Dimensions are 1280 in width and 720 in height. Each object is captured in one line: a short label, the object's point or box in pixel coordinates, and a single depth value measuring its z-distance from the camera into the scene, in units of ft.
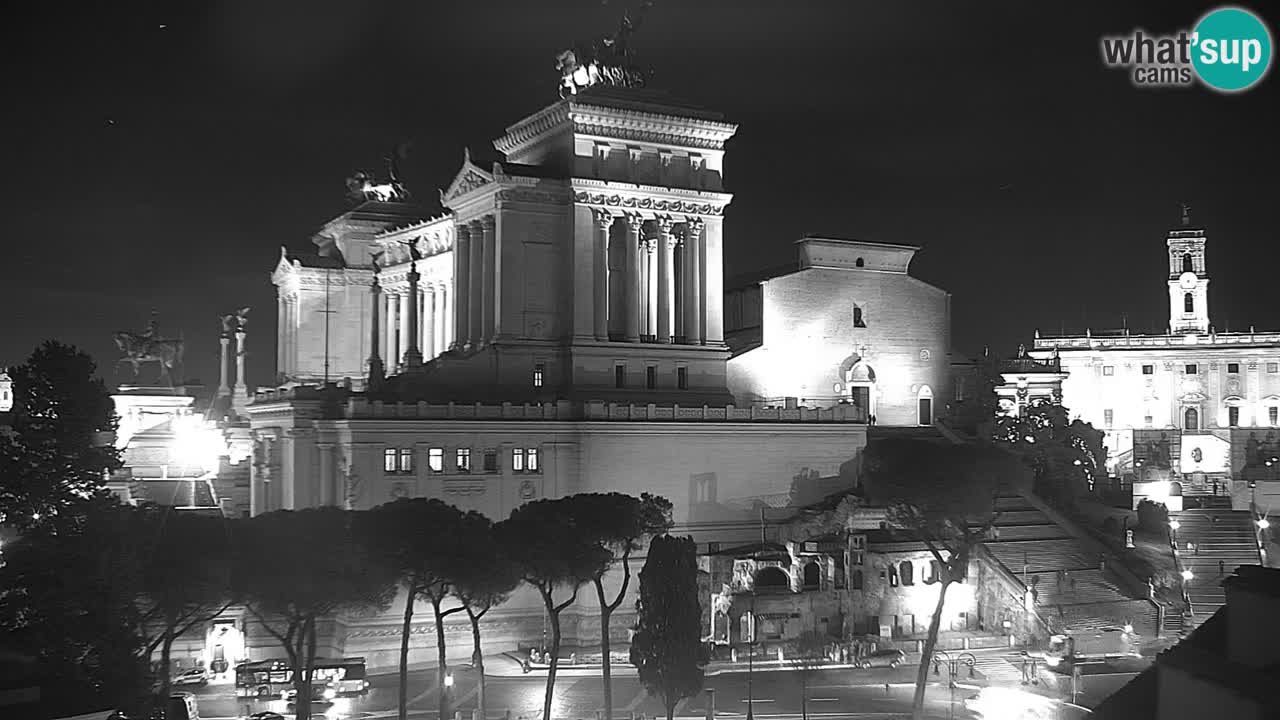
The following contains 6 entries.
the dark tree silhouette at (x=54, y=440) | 189.78
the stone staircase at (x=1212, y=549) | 226.58
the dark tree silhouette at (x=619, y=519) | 176.96
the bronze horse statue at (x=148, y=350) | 322.55
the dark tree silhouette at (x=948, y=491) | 190.39
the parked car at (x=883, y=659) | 197.47
